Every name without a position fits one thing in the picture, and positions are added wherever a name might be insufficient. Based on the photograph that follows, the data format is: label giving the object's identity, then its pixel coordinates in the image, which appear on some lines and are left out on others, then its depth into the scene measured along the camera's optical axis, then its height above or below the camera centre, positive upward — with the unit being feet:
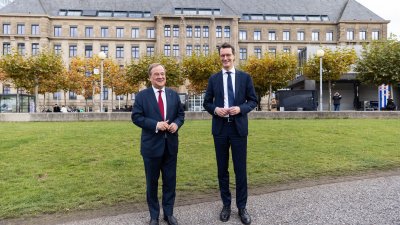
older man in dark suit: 14.23 -1.09
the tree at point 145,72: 128.57 +13.86
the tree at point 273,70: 143.13 +17.00
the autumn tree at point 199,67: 144.05 +17.72
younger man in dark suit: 15.03 -0.41
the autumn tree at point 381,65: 105.09 +13.74
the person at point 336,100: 87.01 +2.44
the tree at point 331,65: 119.96 +15.90
